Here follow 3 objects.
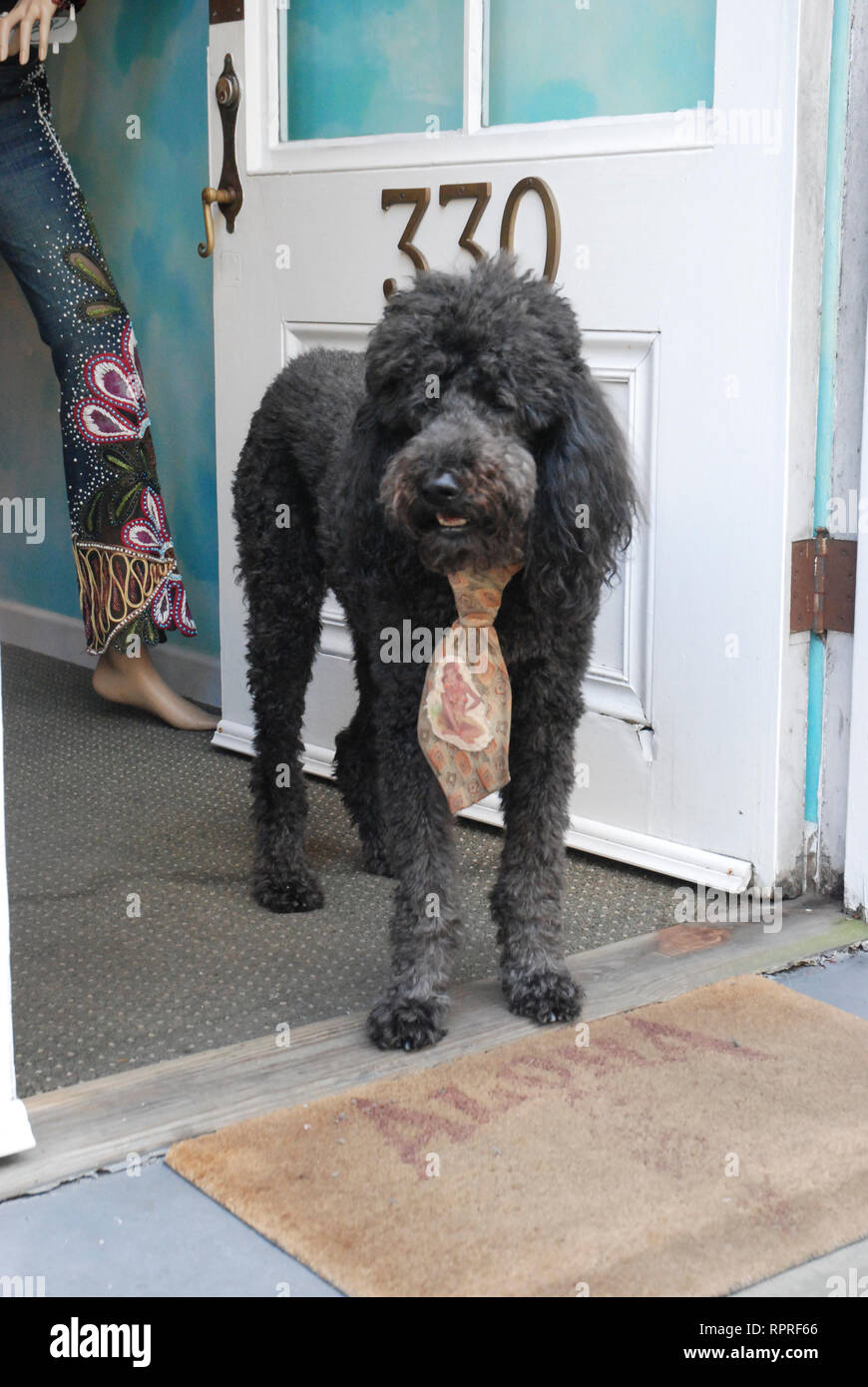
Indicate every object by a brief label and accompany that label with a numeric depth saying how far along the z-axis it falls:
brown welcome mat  1.60
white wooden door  2.46
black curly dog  1.92
